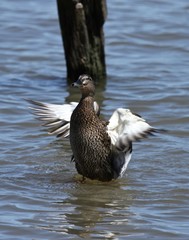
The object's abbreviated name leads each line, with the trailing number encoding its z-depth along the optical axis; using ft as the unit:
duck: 57.67
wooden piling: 78.07
